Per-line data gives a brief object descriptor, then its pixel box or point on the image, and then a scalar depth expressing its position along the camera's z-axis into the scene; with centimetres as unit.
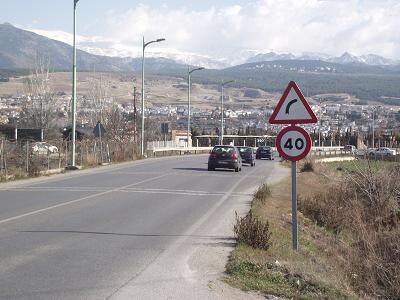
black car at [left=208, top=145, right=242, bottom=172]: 3803
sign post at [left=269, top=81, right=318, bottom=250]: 1054
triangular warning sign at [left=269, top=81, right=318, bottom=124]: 1053
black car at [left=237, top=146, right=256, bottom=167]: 4756
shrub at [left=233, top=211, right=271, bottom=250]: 1131
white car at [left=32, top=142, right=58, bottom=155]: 3556
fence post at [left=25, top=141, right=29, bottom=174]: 3045
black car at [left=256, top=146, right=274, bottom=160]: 6469
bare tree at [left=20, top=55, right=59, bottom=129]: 6806
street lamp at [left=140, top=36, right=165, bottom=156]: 5147
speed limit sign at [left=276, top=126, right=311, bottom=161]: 1055
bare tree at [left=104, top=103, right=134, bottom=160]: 4881
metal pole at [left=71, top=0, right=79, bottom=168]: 3378
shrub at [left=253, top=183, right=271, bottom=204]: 2020
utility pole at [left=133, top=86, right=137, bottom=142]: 5750
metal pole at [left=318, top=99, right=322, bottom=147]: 9231
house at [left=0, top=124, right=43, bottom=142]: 4747
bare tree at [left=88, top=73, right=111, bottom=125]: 8576
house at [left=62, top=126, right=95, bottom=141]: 5935
